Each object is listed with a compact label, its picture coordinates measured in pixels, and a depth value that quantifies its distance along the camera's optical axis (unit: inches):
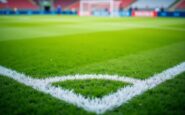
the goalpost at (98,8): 1422.2
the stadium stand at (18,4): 1546.5
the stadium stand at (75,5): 1835.6
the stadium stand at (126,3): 1596.9
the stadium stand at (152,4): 1390.3
